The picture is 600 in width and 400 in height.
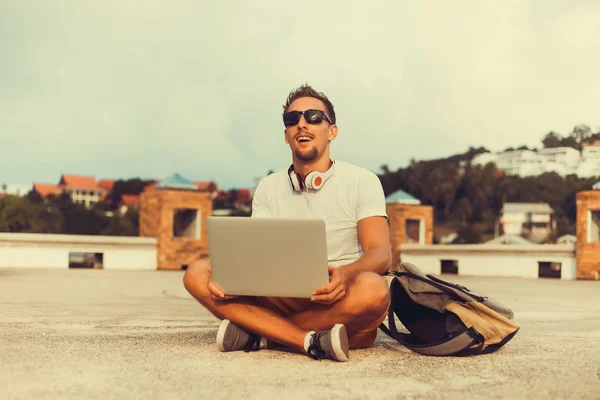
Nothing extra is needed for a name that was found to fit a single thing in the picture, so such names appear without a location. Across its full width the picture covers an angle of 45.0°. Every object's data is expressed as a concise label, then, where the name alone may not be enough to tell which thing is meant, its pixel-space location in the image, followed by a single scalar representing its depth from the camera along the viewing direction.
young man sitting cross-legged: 3.42
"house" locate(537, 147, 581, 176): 88.78
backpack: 3.61
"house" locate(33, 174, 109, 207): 135.25
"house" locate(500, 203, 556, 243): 82.19
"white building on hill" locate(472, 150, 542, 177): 112.56
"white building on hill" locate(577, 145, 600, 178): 87.72
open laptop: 3.18
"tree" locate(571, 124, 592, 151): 91.74
